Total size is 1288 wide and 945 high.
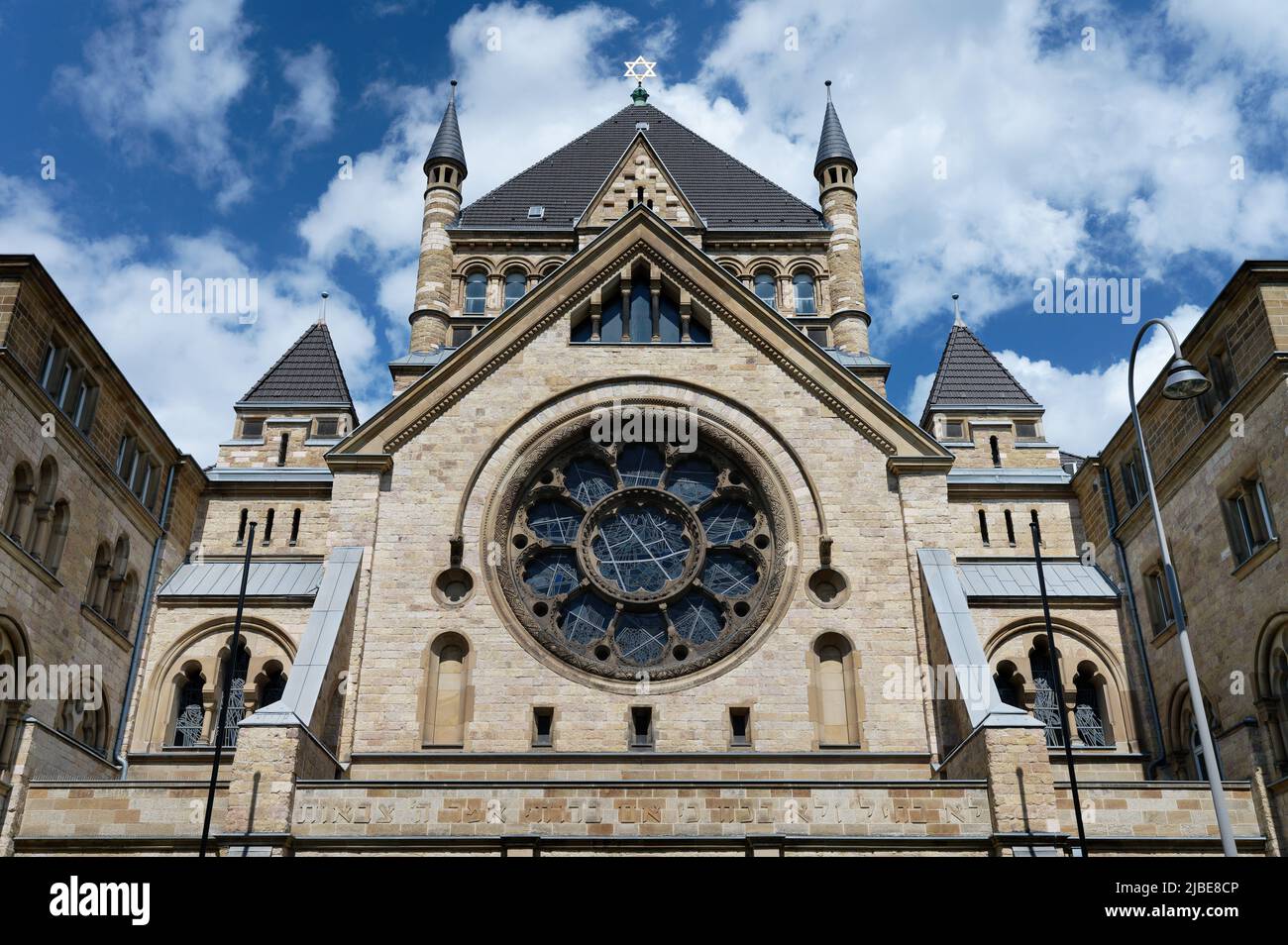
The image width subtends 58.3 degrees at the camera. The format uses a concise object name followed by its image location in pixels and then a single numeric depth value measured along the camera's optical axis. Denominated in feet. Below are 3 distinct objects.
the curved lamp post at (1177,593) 52.24
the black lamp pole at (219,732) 56.27
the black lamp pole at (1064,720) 57.00
